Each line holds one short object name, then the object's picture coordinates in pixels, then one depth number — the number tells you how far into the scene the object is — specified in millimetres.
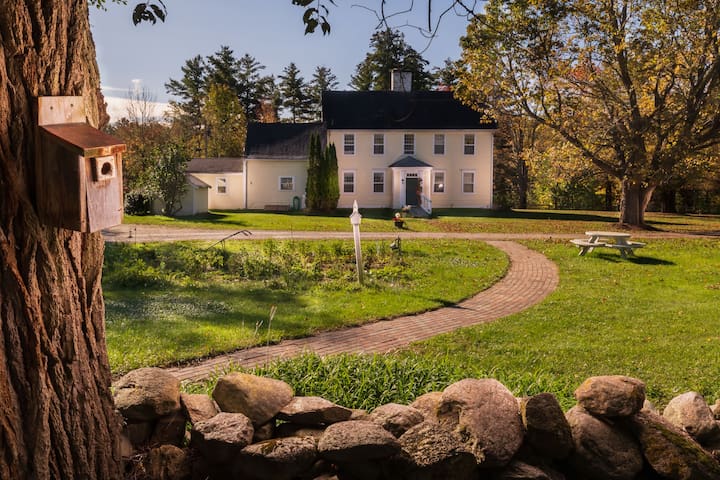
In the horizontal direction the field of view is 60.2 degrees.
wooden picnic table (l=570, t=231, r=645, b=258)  16812
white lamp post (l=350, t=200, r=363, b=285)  12371
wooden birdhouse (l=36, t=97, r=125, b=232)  2717
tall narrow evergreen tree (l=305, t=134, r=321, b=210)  33438
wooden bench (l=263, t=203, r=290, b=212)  36812
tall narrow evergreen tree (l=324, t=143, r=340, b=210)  33406
